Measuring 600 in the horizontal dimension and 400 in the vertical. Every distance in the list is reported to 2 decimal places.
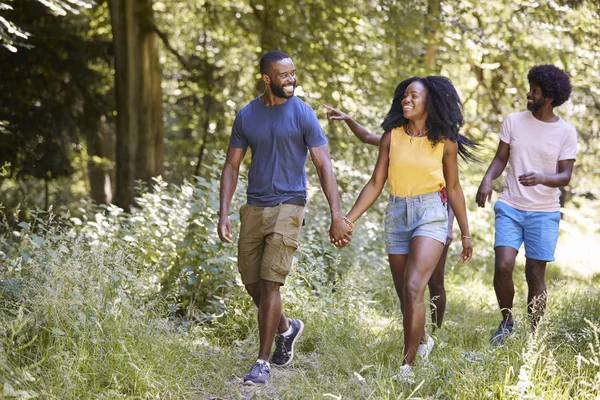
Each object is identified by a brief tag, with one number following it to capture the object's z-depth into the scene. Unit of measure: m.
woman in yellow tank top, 10.61
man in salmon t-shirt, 12.57
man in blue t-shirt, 10.98
